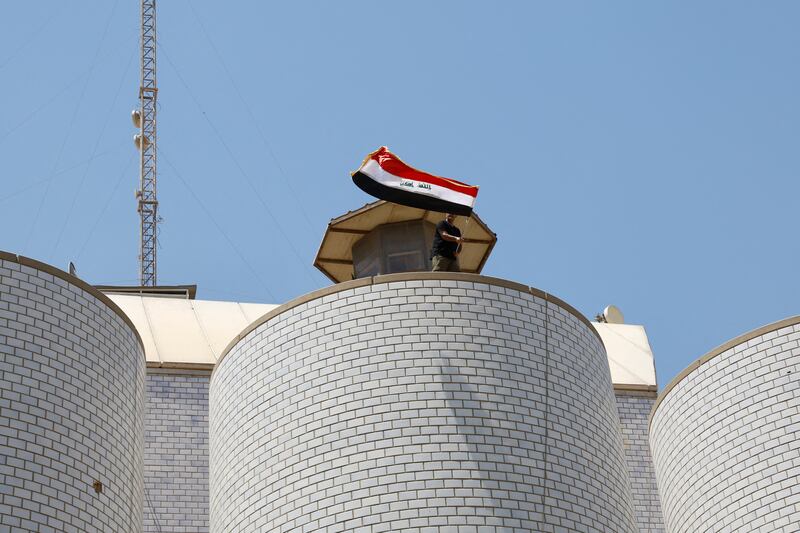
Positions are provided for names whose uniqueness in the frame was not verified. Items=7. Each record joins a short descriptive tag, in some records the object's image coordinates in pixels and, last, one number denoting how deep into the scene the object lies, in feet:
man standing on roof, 76.33
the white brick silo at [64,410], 63.41
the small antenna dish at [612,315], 108.17
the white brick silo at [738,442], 71.10
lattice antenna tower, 148.66
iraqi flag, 82.43
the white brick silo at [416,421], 64.44
